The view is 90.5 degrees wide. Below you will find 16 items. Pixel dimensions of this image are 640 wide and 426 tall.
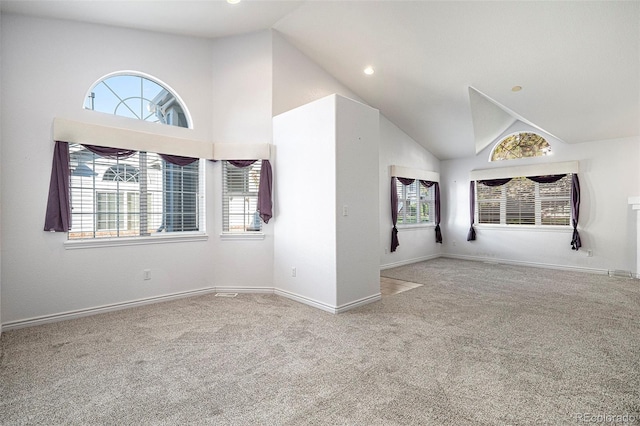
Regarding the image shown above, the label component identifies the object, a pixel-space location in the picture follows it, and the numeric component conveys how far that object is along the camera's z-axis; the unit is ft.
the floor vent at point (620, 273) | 18.39
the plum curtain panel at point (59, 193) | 11.21
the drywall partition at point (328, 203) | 12.34
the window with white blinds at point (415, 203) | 23.49
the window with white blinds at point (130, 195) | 12.14
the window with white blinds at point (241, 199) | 15.33
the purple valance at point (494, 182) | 23.32
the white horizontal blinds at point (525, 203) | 21.18
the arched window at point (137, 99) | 12.59
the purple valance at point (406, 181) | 22.99
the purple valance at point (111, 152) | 12.12
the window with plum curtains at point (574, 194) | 20.01
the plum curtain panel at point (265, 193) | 14.58
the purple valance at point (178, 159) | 13.91
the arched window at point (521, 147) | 21.85
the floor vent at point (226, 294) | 14.56
